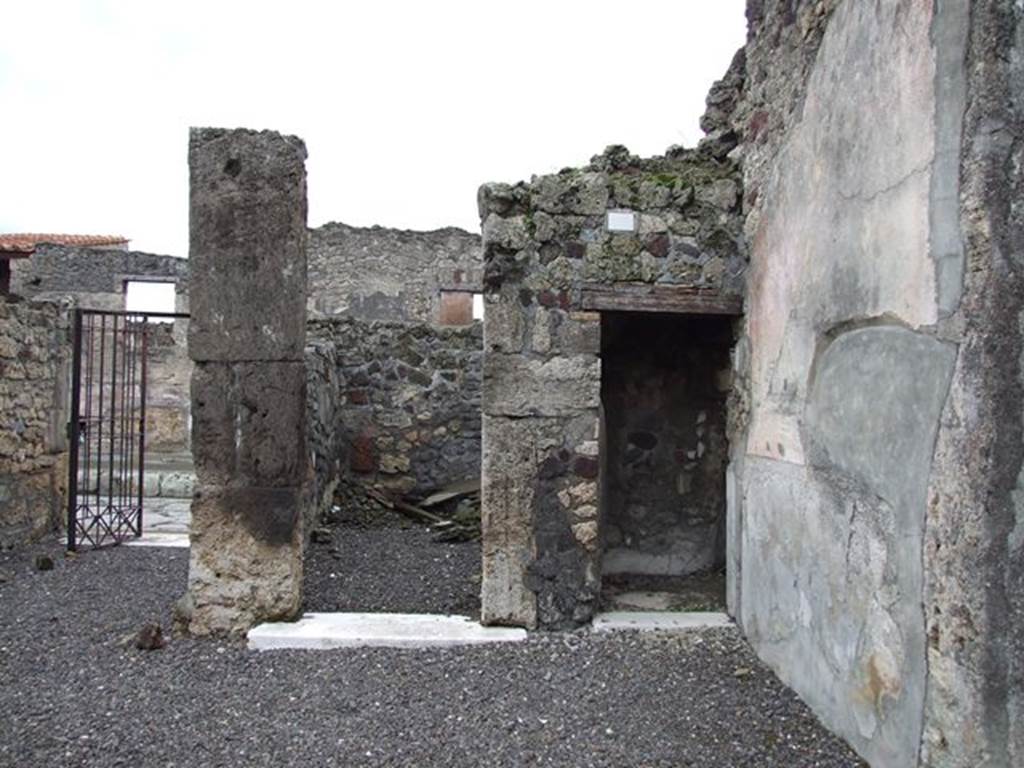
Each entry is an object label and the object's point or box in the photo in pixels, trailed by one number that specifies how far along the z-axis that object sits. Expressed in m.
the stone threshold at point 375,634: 3.94
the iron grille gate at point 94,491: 6.40
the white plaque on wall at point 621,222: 4.16
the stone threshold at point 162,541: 6.75
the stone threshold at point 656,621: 4.11
